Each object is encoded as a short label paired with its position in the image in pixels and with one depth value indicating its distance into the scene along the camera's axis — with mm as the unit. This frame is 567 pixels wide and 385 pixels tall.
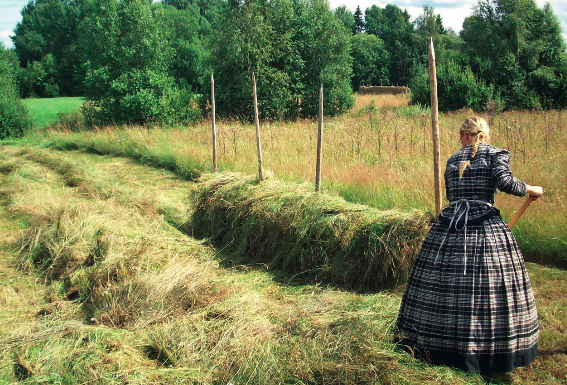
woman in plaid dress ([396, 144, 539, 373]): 2945
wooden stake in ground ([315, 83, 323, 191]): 5634
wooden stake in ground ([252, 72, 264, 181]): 6134
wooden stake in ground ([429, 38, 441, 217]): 3971
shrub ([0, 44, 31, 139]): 19391
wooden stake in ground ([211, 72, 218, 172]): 7845
